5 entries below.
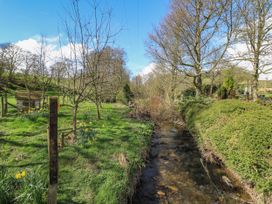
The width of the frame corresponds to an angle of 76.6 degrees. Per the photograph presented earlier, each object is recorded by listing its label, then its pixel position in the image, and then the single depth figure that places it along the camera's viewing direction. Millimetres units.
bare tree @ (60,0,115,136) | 5907
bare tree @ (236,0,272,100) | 10052
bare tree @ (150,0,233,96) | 10629
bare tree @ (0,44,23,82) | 14450
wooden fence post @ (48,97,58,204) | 2336
